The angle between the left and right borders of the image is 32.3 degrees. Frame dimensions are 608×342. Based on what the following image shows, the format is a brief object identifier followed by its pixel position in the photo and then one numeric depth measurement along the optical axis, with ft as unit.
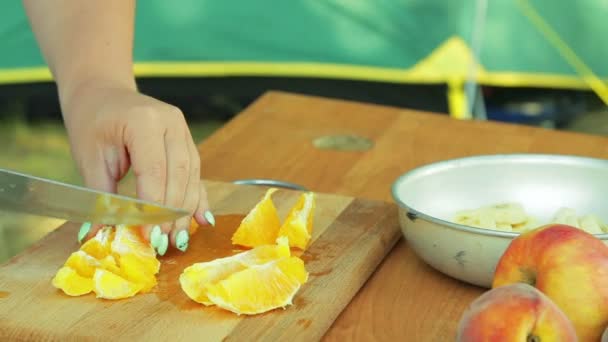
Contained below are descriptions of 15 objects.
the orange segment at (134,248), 4.06
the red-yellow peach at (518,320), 2.83
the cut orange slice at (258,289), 3.74
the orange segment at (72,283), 3.90
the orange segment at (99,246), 4.13
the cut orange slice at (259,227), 4.30
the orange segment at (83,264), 4.01
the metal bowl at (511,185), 4.55
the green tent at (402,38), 9.37
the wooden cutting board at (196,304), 3.65
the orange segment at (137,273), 3.94
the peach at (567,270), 3.17
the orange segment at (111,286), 3.85
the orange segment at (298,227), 4.29
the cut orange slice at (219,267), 3.83
